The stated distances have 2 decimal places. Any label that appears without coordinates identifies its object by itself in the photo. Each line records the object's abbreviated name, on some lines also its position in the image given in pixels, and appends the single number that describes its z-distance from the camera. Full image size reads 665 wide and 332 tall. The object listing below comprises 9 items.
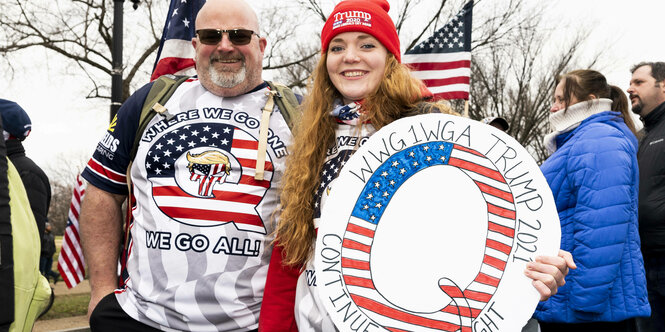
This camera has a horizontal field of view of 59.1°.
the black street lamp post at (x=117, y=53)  8.17
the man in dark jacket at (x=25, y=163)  3.82
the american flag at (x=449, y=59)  6.76
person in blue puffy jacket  2.94
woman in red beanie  2.11
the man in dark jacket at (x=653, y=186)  3.88
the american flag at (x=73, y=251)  3.45
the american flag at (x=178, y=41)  3.96
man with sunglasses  2.47
